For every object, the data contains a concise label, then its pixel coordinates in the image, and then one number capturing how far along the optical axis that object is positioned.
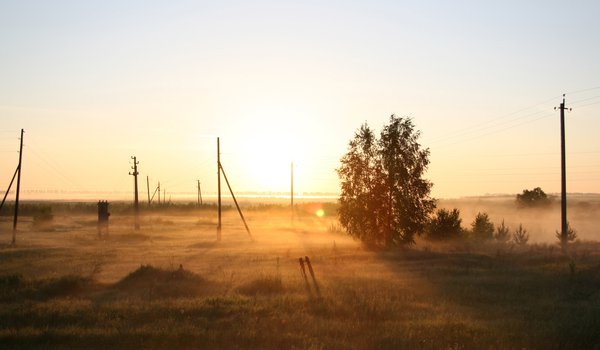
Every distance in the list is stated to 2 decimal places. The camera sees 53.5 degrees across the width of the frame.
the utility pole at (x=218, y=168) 54.78
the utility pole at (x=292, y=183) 85.66
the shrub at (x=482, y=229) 47.66
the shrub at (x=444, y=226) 45.28
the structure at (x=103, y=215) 54.94
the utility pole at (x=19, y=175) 50.34
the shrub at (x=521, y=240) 44.09
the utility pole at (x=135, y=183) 63.67
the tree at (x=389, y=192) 39.81
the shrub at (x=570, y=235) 45.23
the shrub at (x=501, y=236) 48.56
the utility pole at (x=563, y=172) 36.19
